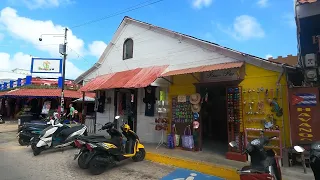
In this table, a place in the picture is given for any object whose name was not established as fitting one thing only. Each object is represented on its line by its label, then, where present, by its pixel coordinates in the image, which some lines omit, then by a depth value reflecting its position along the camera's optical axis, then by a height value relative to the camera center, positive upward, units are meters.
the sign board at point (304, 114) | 6.32 -0.29
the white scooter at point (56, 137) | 8.41 -1.20
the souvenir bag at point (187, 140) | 8.69 -1.34
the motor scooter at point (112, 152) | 6.11 -1.37
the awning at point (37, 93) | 21.19 +1.11
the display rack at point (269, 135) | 6.64 -0.99
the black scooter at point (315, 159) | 3.53 -0.84
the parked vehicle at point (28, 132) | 10.07 -1.18
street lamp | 17.38 +4.13
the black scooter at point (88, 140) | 6.30 -1.01
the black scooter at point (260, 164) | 3.71 -1.06
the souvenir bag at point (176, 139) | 9.19 -1.39
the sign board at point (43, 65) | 24.91 +4.28
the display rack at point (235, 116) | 7.41 -0.39
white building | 8.62 +2.15
